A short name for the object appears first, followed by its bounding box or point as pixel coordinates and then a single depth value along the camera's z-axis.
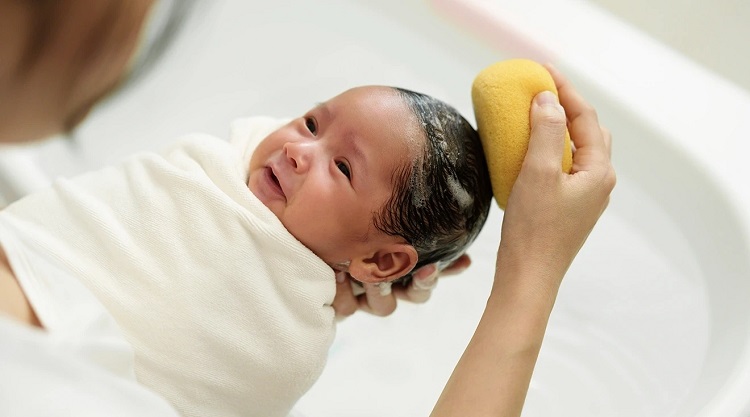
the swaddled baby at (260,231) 0.82
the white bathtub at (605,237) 1.14
